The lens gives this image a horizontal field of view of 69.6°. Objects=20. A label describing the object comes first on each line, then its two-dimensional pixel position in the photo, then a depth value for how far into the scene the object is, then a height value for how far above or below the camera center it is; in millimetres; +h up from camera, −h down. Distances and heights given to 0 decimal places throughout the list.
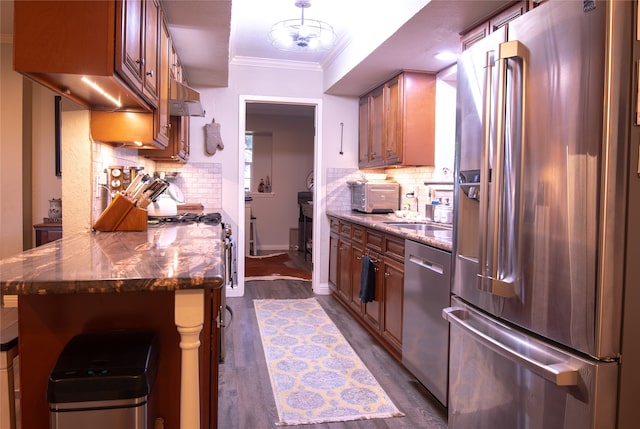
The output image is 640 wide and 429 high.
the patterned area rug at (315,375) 2428 -1104
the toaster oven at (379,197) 4488 +28
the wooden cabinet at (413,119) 3963 +706
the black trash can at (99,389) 1245 -528
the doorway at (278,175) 8438 +438
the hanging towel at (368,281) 3494 -620
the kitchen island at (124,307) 1284 -365
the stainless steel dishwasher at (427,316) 2352 -643
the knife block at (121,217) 2484 -113
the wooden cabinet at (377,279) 3059 -629
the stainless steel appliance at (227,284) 3012 -719
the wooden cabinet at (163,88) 2613 +658
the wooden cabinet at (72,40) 1638 +565
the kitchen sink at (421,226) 3551 -204
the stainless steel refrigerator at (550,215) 1336 -43
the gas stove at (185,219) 3190 -161
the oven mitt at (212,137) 4754 +626
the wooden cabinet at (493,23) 2296 +983
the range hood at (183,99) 3098 +680
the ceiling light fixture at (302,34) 3354 +1216
